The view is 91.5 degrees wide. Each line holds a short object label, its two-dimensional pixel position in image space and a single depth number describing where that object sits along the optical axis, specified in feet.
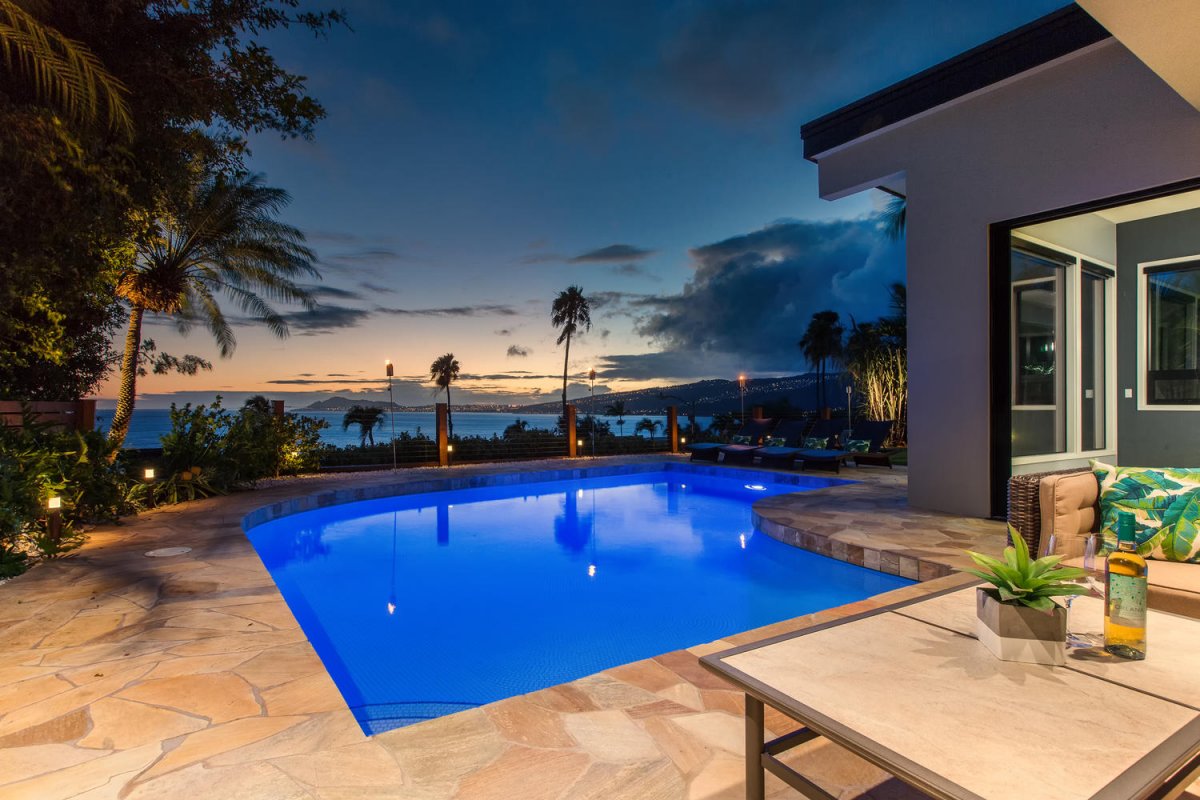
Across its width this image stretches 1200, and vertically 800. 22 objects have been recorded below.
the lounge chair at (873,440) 31.53
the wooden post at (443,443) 36.80
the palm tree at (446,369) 85.92
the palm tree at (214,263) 29.76
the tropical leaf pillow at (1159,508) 8.87
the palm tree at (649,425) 49.58
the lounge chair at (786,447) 31.81
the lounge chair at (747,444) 34.14
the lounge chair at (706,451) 36.04
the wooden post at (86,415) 20.12
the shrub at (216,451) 23.04
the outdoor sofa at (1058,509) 9.78
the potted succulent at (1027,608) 4.72
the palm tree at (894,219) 44.52
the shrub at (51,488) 13.97
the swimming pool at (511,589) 10.73
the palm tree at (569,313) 80.28
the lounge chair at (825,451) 30.50
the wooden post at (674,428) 44.91
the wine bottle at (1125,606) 4.82
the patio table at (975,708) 3.39
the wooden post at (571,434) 42.91
